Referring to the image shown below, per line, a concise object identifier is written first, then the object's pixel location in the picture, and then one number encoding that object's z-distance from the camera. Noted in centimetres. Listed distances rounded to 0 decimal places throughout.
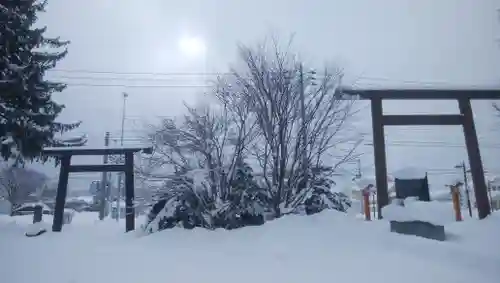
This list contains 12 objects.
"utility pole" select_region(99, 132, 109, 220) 2633
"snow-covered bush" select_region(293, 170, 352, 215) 951
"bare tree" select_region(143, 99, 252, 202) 876
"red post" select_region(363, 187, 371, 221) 1049
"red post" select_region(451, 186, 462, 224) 919
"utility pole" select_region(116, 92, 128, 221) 2651
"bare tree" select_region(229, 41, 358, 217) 866
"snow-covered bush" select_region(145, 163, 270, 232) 812
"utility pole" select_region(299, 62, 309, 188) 880
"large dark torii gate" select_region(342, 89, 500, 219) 939
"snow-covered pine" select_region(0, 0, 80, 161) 1101
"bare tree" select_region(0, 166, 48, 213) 2655
